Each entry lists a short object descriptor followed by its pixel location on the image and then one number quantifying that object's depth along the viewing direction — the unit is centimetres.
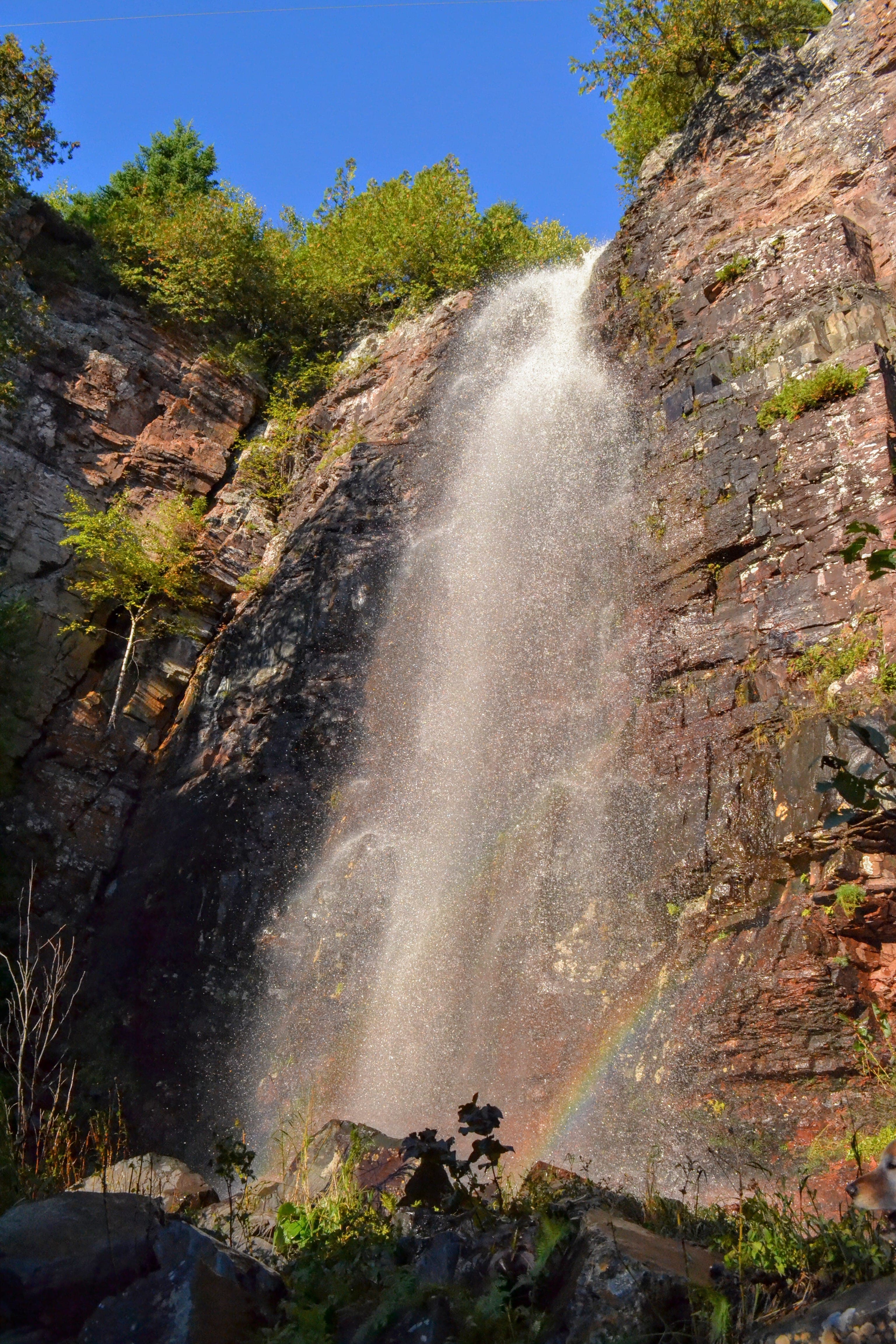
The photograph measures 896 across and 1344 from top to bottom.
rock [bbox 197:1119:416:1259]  504
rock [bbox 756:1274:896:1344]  245
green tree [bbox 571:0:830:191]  1675
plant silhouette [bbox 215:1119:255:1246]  476
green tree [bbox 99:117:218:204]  2289
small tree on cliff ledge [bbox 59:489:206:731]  1523
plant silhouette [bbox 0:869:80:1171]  497
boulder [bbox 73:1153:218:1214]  558
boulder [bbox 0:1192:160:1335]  322
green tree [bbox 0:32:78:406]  1197
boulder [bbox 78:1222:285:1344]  309
